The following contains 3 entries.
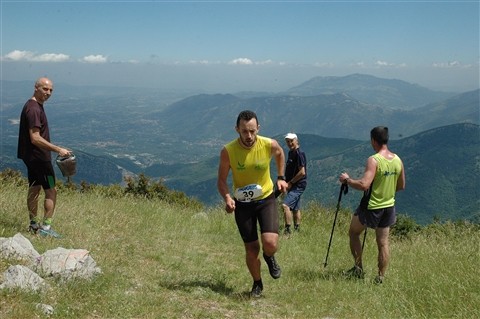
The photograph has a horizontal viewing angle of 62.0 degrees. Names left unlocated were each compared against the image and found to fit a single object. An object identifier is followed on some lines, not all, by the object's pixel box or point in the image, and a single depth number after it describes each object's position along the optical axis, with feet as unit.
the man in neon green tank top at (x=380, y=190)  16.48
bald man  18.10
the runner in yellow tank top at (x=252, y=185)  14.56
